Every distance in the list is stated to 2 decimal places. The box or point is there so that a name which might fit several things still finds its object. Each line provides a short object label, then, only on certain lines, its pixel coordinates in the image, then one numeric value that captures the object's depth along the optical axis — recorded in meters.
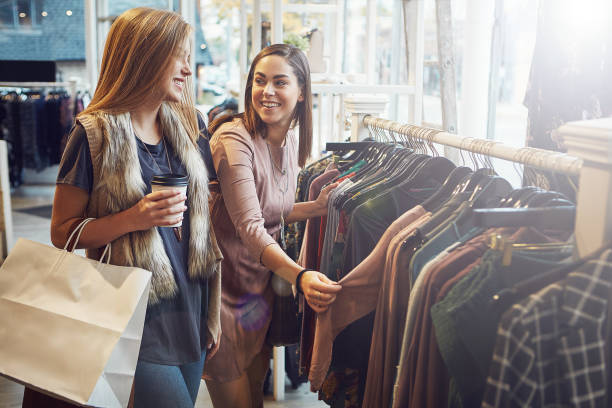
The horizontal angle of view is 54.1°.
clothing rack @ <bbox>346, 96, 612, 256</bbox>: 0.89
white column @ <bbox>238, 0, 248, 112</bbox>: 3.15
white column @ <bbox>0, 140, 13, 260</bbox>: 4.01
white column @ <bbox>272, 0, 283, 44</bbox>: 2.64
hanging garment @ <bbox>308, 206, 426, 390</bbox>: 1.40
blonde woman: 1.39
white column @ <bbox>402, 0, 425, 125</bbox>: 2.67
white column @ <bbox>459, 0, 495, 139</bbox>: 2.96
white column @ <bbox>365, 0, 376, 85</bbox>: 3.89
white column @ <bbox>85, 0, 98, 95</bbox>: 6.96
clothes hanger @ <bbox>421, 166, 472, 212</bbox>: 1.45
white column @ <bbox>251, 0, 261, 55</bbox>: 2.81
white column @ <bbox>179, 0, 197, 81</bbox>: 6.53
